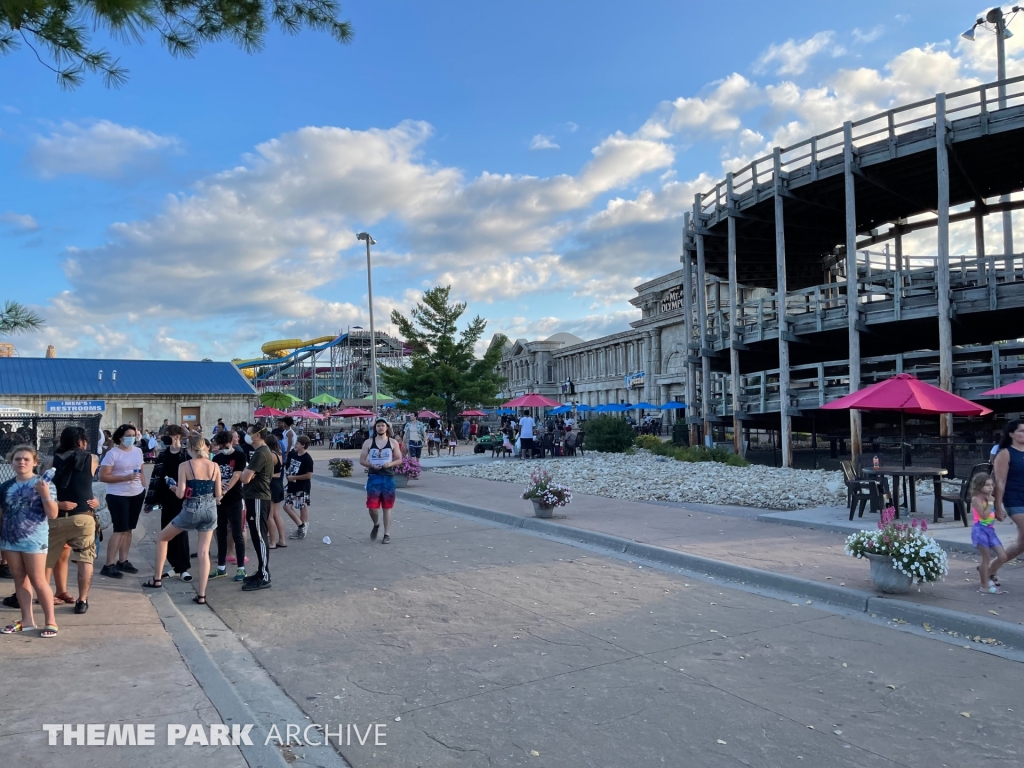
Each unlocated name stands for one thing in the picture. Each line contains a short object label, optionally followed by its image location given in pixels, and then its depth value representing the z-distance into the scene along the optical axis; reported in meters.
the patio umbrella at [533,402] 30.23
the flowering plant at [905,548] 6.75
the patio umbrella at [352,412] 44.56
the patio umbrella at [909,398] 12.41
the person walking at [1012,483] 6.96
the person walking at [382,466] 10.49
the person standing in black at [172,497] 8.38
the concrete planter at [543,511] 12.47
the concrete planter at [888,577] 6.98
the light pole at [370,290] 30.73
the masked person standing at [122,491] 8.40
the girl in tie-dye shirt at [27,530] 5.99
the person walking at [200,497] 7.46
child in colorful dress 6.97
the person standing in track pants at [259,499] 8.04
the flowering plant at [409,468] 17.88
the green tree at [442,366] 34.94
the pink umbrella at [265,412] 46.88
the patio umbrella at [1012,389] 14.29
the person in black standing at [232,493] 8.34
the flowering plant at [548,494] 12.30
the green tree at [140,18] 5.09
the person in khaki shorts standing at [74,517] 6.73
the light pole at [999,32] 21.80
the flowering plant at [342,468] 21.67
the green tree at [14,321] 6.87
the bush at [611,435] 27.22
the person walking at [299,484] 11.02
